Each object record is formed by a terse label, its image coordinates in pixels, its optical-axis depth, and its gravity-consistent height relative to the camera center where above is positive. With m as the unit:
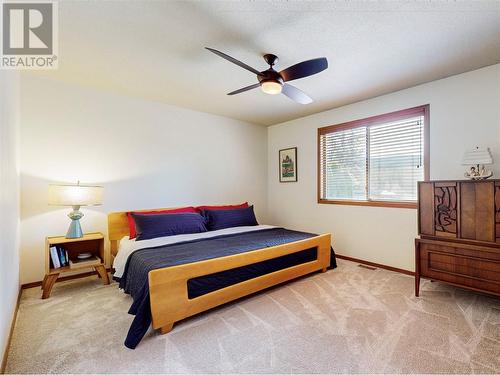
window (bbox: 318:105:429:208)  3.15 +0.39
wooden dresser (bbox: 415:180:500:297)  2.15 -0.46
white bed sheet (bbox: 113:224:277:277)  2.60 -0.61
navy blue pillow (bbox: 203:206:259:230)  3.65 -0.47
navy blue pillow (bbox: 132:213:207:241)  2.99 -0.47
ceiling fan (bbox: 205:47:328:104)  1.99 +0.98
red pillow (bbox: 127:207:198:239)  3.08 -0.34
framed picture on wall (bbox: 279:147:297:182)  4.61 +0.43
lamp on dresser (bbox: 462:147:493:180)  2.39 +0.24
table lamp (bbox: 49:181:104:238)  2.62 -0.10
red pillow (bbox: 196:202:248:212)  3.87 -0.32
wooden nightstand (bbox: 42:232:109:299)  2.53 -0.75
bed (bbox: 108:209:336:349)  1.89 -0.75
